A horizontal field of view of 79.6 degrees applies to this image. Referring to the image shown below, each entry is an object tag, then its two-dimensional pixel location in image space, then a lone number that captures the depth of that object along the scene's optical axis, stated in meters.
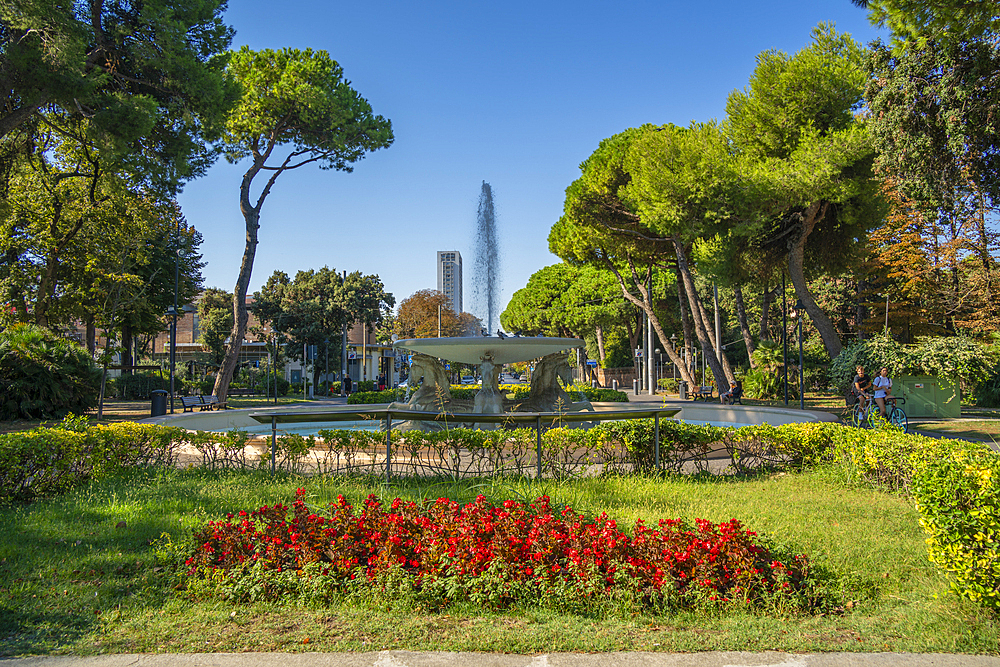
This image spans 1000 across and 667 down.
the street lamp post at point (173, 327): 20.80
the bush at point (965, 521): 3.20
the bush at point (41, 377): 14.70
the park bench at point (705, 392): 25.12
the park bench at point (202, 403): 18.31
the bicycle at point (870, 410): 11.49
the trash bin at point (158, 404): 17.80
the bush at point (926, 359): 15.80
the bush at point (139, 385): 30.86
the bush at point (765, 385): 25.83
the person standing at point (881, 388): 11.44
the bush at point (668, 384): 36.45
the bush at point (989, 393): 21.39
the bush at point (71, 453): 5.70
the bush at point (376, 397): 22.00
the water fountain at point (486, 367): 12.34
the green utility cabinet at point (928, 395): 16.17
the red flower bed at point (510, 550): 3.52
